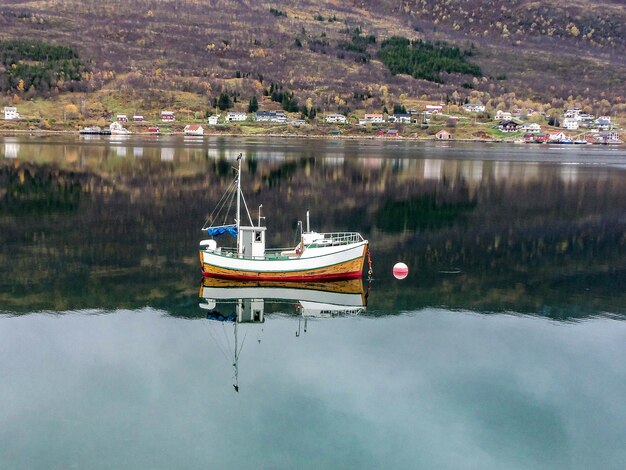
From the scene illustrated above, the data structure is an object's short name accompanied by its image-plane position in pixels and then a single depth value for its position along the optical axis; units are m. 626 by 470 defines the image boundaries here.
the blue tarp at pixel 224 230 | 36.34
